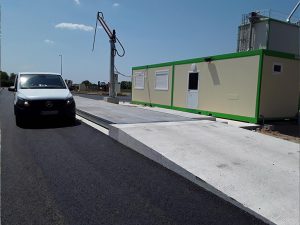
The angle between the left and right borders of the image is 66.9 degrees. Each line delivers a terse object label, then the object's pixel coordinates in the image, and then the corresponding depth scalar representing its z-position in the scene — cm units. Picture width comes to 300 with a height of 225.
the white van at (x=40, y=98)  705
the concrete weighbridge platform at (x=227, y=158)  344
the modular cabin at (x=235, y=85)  871
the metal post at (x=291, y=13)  1811
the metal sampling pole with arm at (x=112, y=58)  1551
